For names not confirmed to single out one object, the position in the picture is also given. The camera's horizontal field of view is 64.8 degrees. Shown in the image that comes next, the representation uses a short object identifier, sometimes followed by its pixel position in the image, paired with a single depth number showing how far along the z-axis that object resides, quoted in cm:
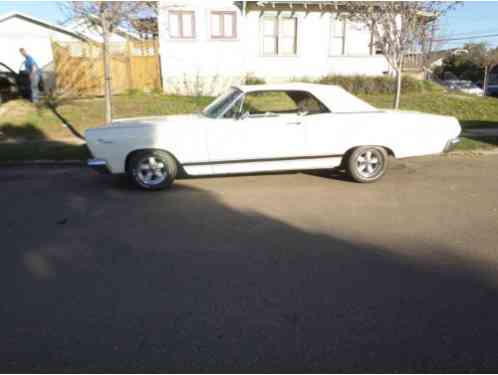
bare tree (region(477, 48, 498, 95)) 4243
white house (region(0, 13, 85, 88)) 2816
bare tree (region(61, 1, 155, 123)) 822
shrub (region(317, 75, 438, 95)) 1755
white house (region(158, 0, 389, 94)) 1762
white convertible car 573
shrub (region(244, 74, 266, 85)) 1800
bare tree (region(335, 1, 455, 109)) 936
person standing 1323
